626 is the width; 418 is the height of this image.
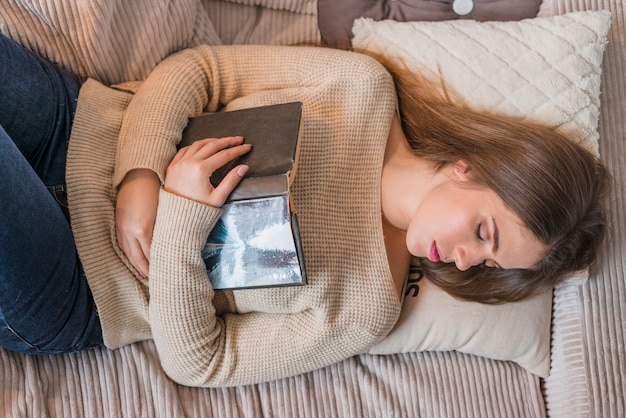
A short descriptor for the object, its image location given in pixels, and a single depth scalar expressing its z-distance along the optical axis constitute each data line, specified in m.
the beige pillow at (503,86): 1.19
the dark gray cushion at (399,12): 1.31
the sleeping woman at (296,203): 1.04
